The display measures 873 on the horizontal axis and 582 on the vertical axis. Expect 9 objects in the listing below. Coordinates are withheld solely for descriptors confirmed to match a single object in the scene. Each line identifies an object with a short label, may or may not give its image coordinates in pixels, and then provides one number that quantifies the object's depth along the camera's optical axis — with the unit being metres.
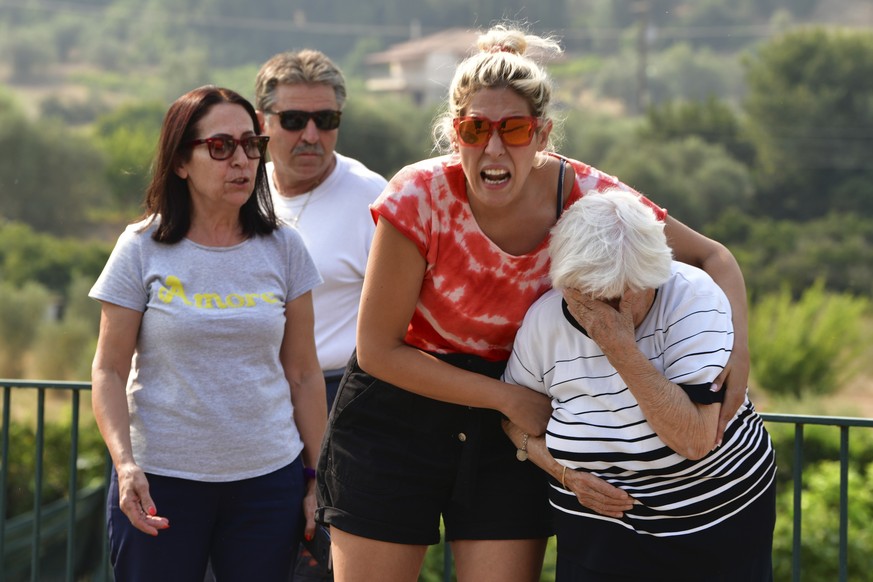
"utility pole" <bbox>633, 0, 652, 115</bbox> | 103.81
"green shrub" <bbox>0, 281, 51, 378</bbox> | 61.25
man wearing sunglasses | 6.48
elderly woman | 4.26
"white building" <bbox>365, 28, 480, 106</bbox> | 126.94
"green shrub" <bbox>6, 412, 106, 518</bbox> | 24.42
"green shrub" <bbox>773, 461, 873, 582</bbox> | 13.97
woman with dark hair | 5.08
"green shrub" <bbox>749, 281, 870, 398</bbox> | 45.44
